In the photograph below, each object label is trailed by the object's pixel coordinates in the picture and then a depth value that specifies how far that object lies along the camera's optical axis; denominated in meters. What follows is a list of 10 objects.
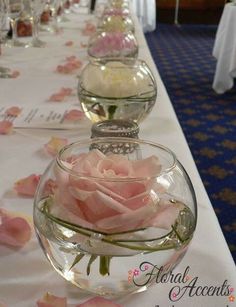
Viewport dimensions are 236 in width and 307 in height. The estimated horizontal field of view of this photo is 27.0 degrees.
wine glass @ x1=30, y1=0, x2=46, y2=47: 1.75
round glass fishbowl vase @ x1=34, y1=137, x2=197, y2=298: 0.40
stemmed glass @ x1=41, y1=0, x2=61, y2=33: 2.15
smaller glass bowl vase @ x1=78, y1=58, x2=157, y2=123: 0.82
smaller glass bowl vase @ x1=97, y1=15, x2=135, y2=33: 1.73
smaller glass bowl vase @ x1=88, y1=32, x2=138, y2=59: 1.22
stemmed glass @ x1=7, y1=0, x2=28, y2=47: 1.59
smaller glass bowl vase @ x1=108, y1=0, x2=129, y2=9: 2.45
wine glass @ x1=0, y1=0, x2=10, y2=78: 1.37
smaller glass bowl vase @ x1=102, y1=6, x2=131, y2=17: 1.94
